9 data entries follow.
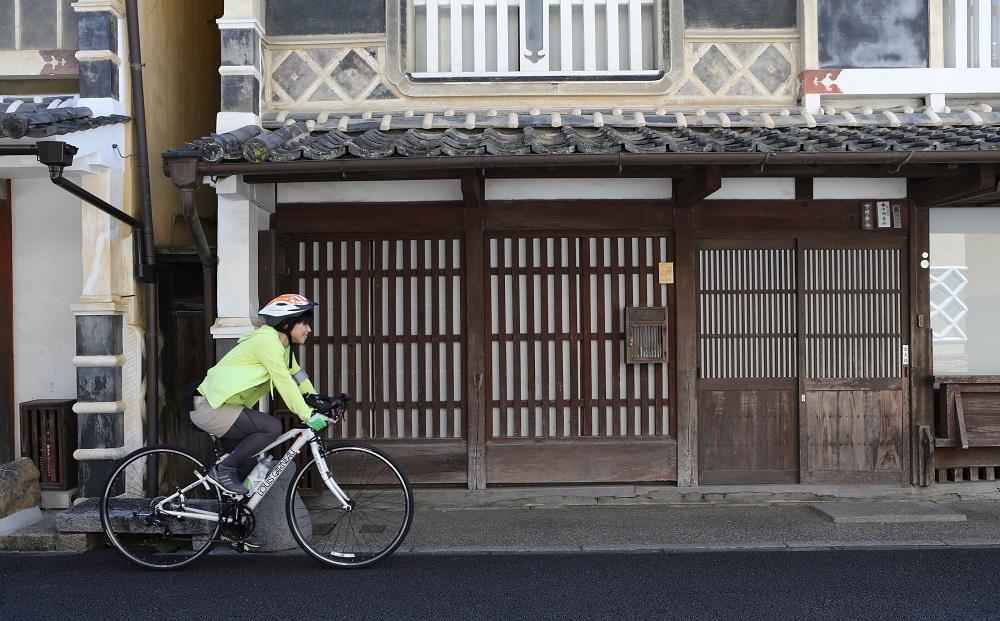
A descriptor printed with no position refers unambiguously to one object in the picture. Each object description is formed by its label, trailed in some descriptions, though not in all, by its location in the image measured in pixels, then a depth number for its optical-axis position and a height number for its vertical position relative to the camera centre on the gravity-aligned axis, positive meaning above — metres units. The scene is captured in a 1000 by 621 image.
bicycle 6.48 -1.70
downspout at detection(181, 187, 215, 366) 7.44 +0.44
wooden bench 8.72 -1.17
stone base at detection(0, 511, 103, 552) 7.28 -2.05
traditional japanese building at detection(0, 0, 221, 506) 7.94 +0.84
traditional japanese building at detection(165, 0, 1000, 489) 8.80 +0.38
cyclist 6.25 -0.62
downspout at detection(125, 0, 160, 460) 8.20 +1.05
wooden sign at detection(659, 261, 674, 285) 8.83 +0.33
